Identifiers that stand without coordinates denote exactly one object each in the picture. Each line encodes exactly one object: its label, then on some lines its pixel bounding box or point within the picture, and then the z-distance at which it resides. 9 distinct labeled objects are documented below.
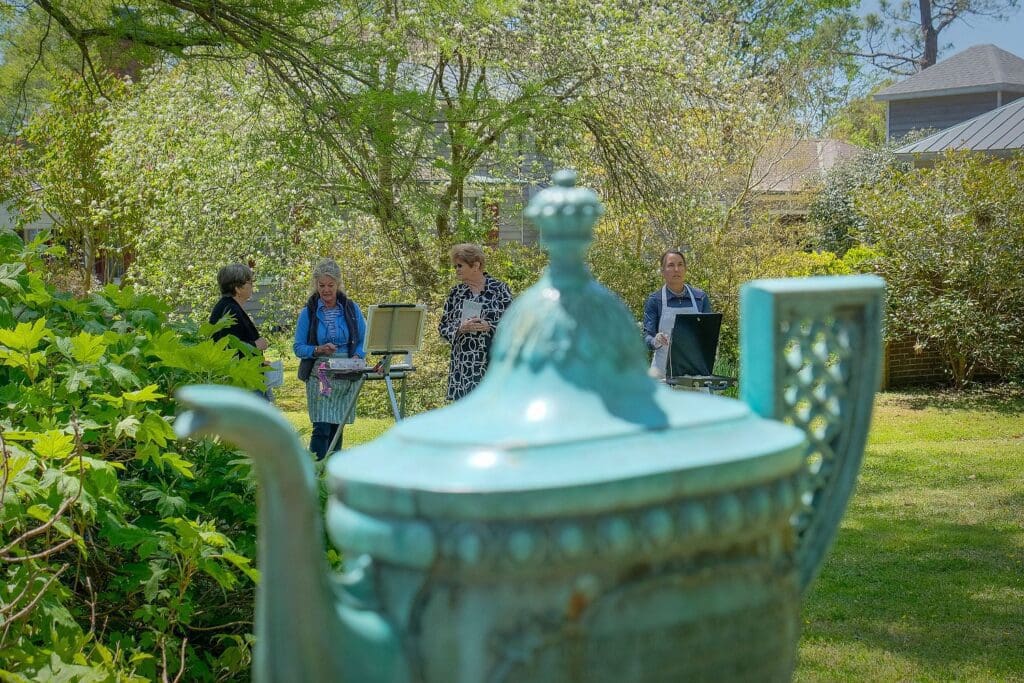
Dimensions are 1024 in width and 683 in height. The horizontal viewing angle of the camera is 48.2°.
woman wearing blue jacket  8.73
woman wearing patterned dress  8.17
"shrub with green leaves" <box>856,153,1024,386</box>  14.75
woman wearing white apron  9.10
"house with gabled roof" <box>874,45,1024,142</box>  34.22
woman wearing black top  8.10
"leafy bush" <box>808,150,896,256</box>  21.50
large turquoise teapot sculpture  1.03
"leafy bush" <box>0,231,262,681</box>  2.70
